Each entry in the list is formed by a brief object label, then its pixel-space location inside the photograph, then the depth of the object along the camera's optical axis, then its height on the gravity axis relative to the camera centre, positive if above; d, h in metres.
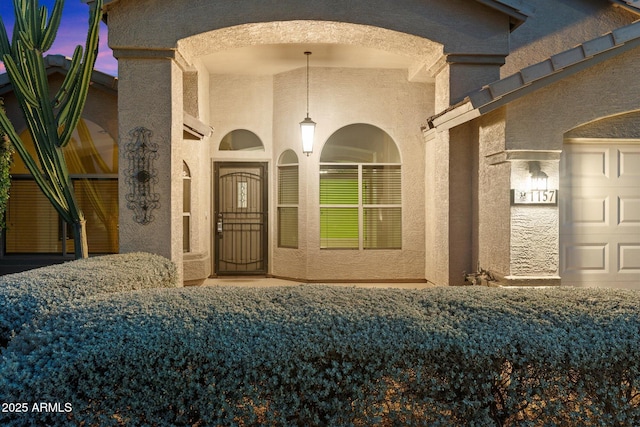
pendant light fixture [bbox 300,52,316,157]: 9.76 +1.50
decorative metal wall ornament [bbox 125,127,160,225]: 7.27 +0.47
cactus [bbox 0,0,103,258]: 6.71 +1.59
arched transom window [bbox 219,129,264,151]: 11.12 +1.51
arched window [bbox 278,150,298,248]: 10.93 +0.18
